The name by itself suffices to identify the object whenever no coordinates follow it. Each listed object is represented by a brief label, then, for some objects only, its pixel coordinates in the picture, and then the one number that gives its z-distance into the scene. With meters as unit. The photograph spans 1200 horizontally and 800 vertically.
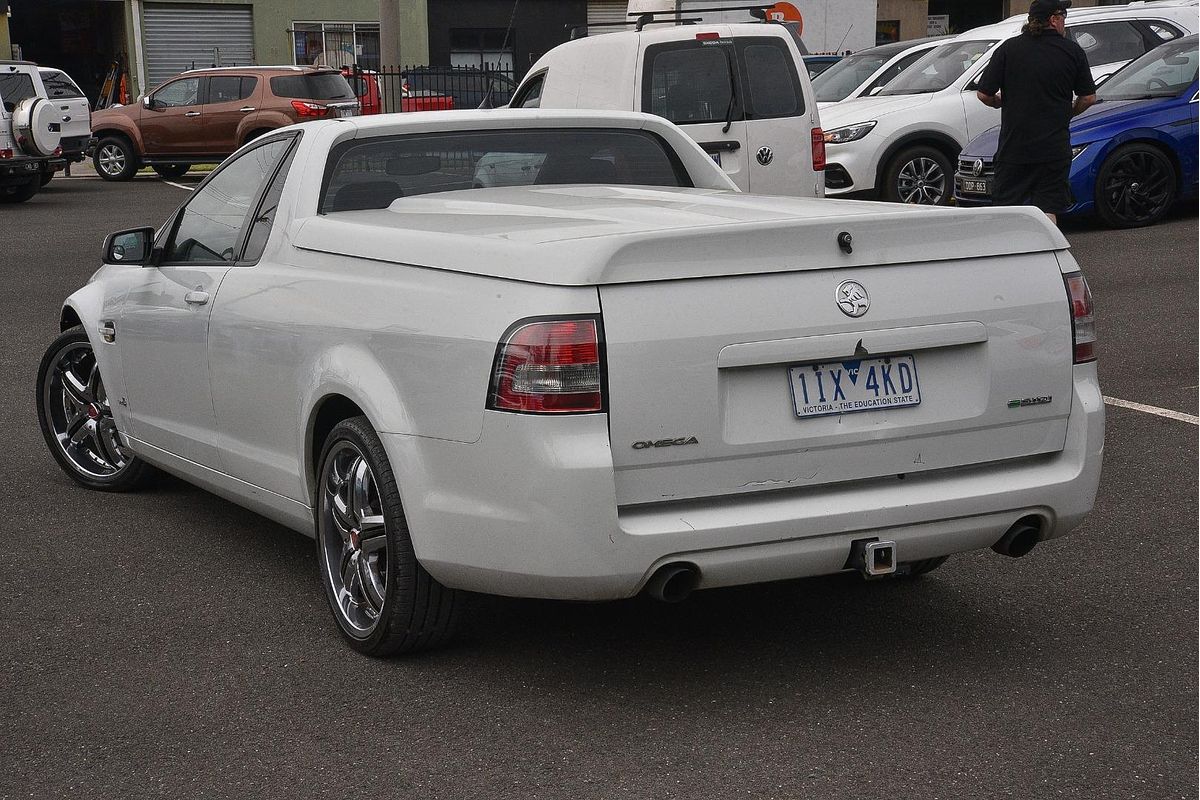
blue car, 13.50
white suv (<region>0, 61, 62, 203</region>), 20.83
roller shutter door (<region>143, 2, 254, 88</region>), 37.88
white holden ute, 3.67
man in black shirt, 9.76
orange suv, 25.64
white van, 11.48
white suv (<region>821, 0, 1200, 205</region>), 14.68
